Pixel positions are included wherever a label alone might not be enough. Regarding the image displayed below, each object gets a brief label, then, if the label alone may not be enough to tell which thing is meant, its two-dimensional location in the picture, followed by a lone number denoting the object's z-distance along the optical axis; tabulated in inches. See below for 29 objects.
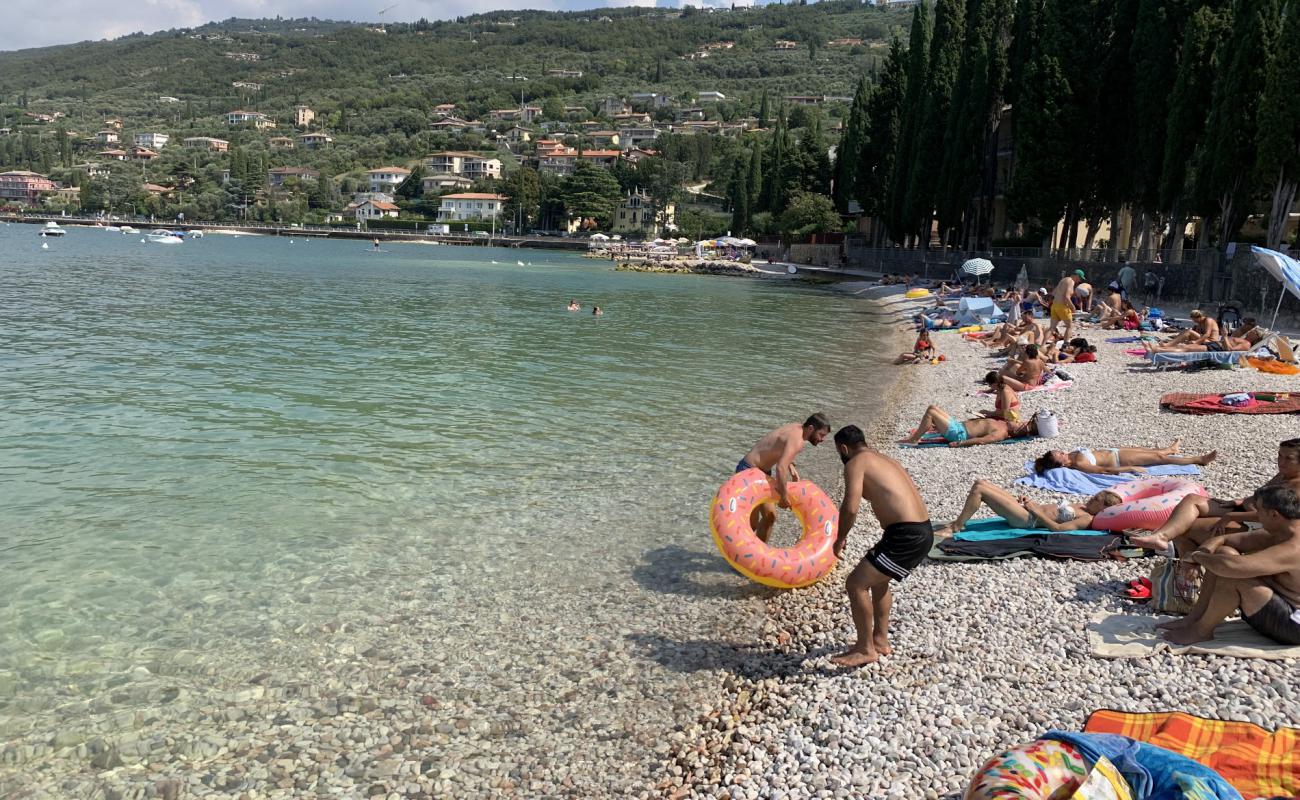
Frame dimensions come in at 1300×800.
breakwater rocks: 2495.8
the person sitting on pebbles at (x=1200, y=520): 223.5
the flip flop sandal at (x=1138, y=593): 225.9
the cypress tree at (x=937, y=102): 1686.8
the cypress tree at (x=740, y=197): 3681.1
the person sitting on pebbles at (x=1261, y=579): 188.4
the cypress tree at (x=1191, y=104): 1005.8
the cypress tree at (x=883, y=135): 2066.9
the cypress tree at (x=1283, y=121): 829.8
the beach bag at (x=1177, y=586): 210.4
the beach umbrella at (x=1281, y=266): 575.2
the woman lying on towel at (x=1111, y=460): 348.2
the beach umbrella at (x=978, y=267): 1159.0
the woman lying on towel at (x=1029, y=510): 276.5
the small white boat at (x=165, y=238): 3515.5
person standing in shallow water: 272.8
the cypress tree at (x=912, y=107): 1825.8
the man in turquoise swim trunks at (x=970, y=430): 438.0
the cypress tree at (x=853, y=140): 2241.4
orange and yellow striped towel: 144.3
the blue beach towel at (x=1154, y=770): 130.1
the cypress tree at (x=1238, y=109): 895.1
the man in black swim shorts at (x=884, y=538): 202.8
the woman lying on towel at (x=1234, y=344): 595.5
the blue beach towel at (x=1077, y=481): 332.8
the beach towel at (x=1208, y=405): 425.4
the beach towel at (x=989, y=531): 277.9
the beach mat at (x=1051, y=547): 259.8
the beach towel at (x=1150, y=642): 189.5
